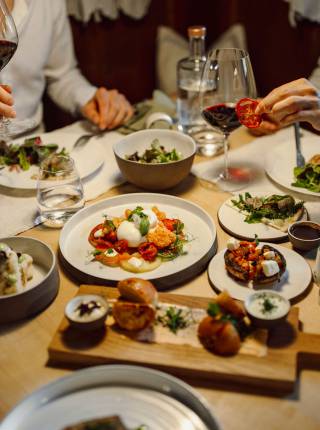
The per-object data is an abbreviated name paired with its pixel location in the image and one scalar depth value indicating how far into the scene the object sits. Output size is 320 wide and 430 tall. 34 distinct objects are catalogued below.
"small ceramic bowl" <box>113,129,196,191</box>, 1.60
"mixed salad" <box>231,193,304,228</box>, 1.45
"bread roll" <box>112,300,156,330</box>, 1.06
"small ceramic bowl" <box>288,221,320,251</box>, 1.32
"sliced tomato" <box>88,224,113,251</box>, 1.36
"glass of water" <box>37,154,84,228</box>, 1.51
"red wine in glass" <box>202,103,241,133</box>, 1.64
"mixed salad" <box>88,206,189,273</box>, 1.30
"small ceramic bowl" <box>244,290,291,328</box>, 1.03
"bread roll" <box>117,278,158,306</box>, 1.08
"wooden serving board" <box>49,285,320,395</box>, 0.96
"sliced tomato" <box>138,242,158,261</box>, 1.31
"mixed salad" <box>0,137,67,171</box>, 1.84
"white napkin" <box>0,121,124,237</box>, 1.55
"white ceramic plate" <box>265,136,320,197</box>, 1.66
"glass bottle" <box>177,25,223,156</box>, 2.03
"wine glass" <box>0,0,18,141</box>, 1.38
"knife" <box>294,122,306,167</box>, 1.75
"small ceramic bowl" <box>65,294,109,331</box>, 1.04
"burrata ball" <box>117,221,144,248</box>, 1.32
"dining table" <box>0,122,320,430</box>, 0.92
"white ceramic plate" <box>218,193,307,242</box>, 1.40
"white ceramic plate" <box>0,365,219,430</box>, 0.89
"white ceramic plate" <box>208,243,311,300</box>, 1.18
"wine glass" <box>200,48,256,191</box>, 1.56
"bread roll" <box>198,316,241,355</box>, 0.99
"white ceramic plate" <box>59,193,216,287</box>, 1.25
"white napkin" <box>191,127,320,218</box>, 1.59
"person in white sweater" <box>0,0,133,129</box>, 2.36
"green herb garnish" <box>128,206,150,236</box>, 1.32
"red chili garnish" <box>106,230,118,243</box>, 1.36
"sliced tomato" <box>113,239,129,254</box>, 1.33
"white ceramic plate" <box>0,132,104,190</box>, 1.72
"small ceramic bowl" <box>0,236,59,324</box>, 1.13
